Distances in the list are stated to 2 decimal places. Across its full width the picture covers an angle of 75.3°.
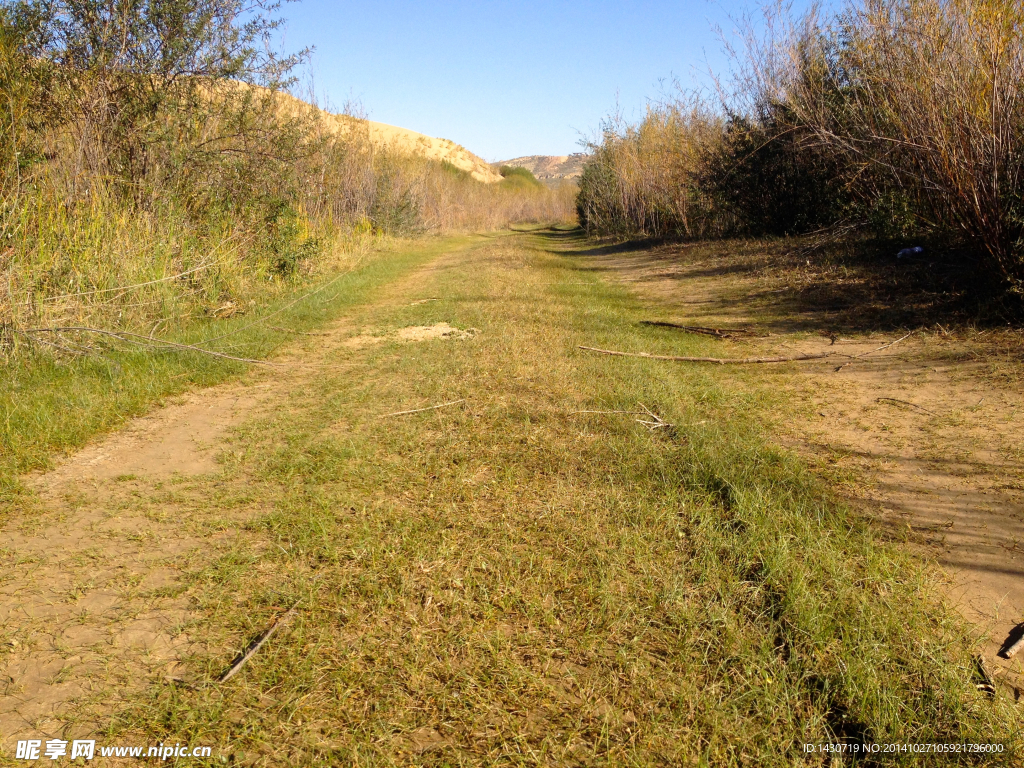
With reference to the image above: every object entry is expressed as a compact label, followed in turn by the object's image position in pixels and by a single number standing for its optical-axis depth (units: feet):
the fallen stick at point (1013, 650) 7.13
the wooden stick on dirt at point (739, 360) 19.63
